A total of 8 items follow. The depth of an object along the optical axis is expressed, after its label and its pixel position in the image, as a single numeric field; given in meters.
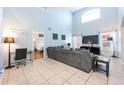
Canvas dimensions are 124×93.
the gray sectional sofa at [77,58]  2.33
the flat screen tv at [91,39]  5.66
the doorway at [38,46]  4.80
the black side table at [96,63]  2.11
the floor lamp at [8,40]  2.74
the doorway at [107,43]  5.00
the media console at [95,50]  5.35
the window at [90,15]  5.70
